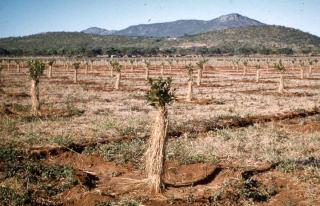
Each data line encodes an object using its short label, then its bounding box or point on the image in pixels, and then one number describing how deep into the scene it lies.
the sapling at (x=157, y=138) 10.98
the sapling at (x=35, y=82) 24.47
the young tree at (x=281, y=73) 37.98
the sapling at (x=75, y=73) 48.14
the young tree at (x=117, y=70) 40.53
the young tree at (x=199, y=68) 43.33
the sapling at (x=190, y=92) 31.85
